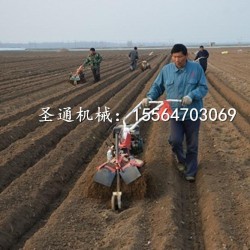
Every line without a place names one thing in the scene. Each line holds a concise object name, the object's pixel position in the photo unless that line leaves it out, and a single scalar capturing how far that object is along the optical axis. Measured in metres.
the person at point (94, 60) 17.85
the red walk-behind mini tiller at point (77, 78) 17.62
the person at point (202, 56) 18.34
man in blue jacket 5.55
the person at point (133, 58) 24.11
